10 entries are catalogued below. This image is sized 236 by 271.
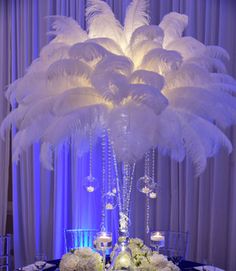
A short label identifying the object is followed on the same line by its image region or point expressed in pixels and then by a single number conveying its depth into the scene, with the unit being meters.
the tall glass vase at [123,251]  2.53
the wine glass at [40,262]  3.10
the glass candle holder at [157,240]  2.98
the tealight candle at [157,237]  2.98
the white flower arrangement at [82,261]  2.49
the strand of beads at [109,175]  4.37
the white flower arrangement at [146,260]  2.49
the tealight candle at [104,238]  2.72
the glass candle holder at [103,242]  2.72
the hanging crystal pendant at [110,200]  4.32
